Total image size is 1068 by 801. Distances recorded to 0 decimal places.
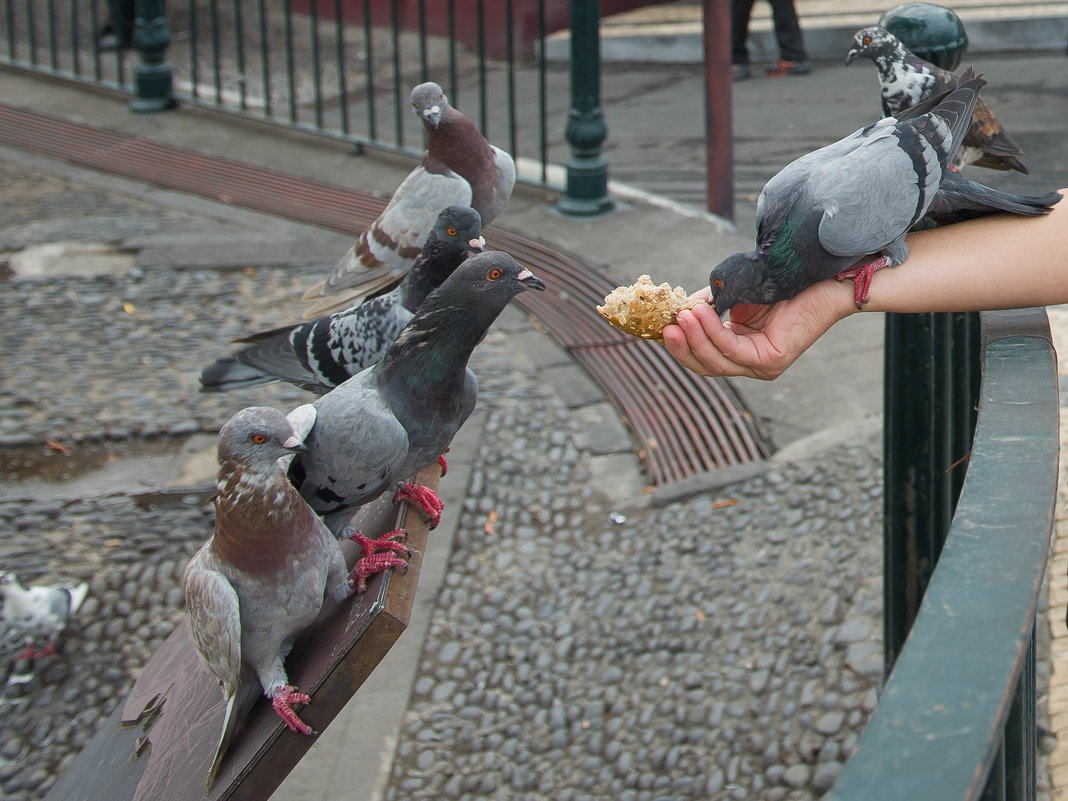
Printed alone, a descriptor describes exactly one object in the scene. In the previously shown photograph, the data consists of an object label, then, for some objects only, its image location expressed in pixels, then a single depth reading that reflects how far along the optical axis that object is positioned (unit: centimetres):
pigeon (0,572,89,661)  336
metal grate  446
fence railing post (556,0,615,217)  621
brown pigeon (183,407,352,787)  214
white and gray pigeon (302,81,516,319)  341
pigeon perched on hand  228
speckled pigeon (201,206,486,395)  278
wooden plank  199
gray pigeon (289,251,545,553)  236
